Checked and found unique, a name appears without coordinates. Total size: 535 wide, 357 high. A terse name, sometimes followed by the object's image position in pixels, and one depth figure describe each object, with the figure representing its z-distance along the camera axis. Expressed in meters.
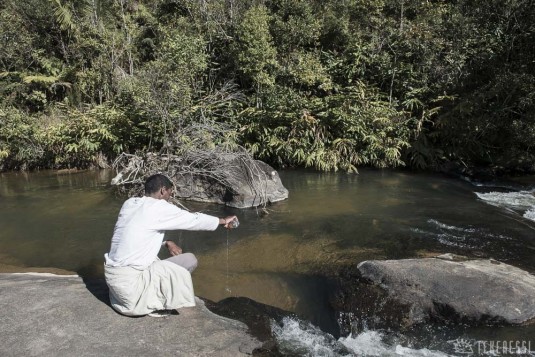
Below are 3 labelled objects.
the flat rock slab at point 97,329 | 4.00
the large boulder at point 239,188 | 10.73
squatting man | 4.28
